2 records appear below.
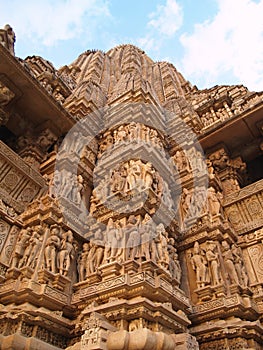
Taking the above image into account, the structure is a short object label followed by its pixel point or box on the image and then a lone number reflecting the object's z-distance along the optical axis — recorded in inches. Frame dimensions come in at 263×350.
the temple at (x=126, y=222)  185.8
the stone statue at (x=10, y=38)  315.0
